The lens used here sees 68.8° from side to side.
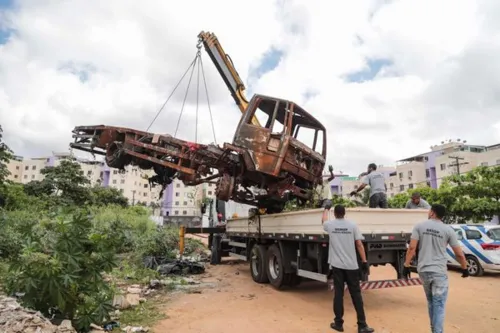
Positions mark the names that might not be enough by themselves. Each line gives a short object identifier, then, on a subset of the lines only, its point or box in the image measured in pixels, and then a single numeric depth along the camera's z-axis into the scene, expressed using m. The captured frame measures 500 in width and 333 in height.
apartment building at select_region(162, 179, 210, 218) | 80.56
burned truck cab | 7.16
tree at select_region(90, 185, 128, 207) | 42.16
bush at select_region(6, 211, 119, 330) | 4.02
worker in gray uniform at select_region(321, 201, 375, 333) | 4.91
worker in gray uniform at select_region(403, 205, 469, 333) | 4.05
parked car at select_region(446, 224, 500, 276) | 9.41
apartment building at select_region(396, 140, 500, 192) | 45.31
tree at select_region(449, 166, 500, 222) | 17.53
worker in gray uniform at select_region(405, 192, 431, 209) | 7.18
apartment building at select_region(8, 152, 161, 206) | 76.06
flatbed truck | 5.88
